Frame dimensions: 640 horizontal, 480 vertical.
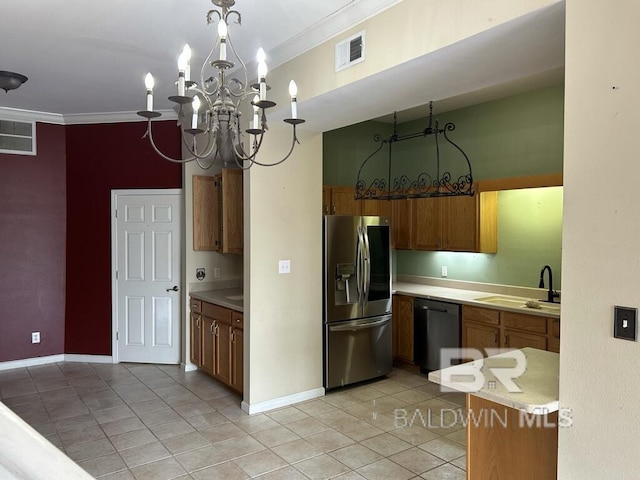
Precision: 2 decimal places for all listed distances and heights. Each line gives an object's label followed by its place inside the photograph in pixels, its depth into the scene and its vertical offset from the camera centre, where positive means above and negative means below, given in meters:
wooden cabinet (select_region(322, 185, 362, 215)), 5.09 +0.33
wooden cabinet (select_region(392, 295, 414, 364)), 4.85 -1.07
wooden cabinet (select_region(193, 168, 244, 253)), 4.95 +0.19
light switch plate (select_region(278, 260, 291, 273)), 3.92 -0.32
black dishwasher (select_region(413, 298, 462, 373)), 4.38 -1.01
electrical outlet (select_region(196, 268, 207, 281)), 5.11 -0.50
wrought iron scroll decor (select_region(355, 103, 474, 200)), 4.82 +0.60
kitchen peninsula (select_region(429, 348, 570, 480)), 1.91 -0.87
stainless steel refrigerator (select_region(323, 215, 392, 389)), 4.22 -0.67
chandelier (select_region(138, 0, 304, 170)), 1.82 +0.60
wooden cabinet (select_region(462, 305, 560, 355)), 3.65 -0.86
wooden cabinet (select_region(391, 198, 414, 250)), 5.30 +0.07
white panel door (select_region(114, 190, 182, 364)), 5.16 -0.54
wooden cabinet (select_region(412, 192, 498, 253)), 4.59 +0.07
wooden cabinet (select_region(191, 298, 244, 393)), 4.06 -1.10
